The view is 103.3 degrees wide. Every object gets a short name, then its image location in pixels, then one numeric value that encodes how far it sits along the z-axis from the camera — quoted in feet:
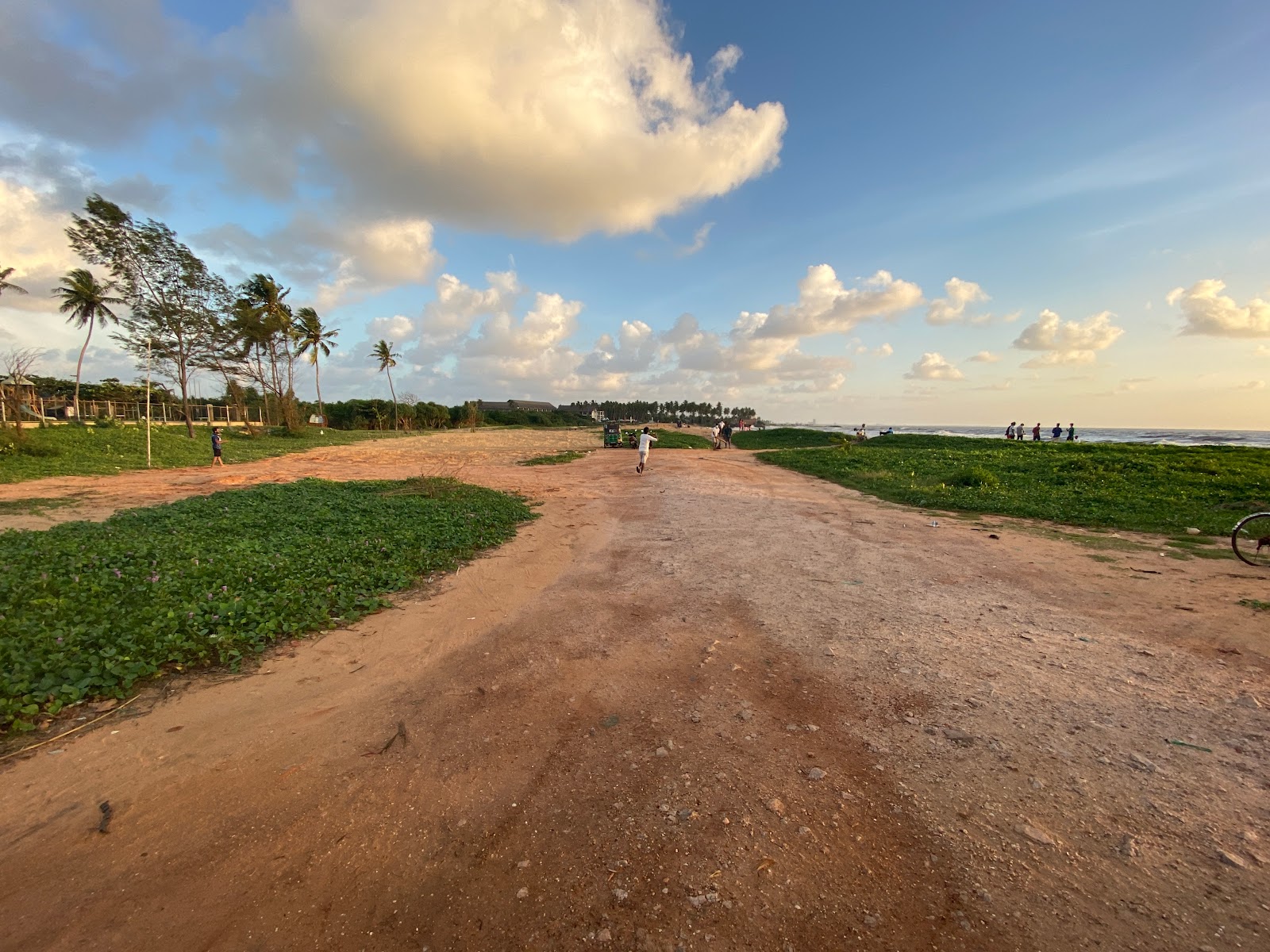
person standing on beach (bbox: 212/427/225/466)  69.82
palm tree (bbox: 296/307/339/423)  159.84
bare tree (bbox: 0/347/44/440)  62.10
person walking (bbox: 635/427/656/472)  62.88
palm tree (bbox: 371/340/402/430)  203.72
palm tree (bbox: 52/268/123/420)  103.96
